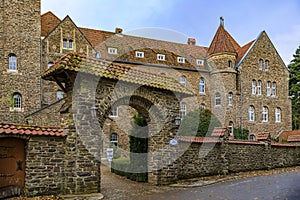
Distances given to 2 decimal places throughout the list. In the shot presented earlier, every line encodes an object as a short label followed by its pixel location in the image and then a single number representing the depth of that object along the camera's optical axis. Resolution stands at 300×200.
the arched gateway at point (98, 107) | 10.77
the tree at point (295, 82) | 41.06
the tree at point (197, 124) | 19.21
